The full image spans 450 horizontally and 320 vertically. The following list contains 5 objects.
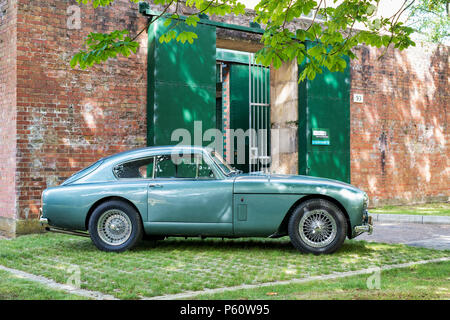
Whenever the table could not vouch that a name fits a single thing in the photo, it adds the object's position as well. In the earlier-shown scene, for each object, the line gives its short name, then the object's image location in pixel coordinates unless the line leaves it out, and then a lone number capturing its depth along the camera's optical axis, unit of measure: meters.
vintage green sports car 6.34
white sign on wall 13.53
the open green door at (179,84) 10.14
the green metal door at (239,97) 16.09
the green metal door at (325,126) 12.39
